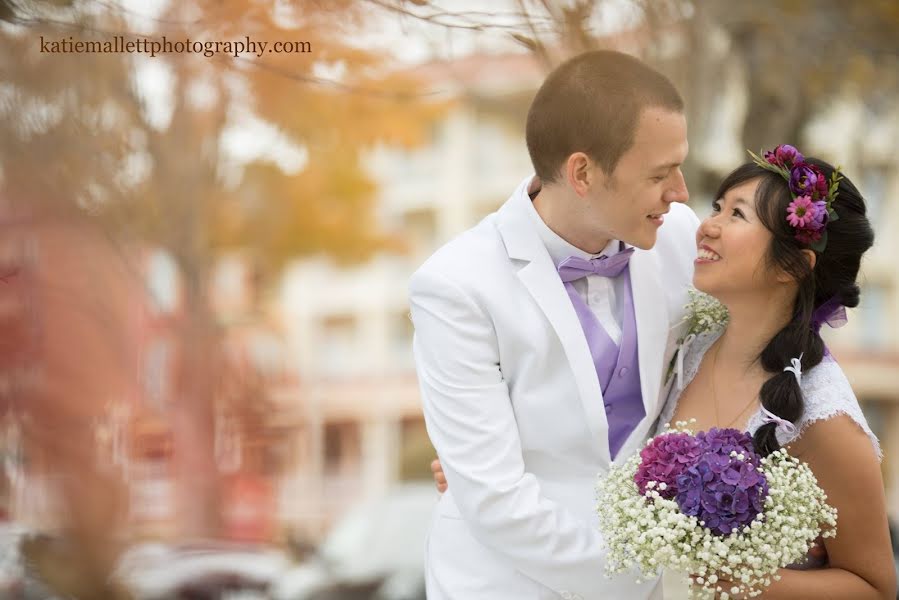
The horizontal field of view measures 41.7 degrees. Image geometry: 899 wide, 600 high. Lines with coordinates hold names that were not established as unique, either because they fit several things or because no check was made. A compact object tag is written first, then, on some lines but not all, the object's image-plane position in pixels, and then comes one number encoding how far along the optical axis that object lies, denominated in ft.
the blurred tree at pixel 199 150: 21.38
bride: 9.89
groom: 10.25
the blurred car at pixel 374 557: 26.30
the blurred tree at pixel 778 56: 24.21
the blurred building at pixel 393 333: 108.27
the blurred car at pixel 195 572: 28.71
